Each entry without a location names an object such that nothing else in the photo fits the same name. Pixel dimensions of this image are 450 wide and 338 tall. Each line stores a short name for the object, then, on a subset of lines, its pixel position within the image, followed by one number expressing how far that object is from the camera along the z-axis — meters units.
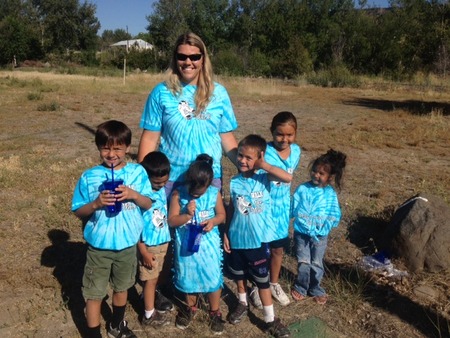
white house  69.66
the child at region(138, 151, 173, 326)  2.88
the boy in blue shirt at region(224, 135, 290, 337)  3.07
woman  2.87
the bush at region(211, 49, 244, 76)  37.75
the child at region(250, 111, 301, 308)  3.18
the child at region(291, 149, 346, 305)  3.36
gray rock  3.95
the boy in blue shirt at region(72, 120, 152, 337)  2.63
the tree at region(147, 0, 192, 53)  54.66
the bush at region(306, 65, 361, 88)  27.84
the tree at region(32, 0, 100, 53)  65.38
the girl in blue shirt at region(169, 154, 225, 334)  2.88
